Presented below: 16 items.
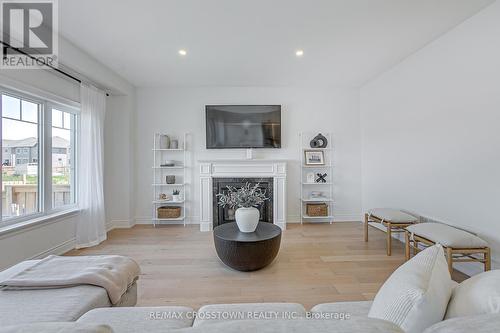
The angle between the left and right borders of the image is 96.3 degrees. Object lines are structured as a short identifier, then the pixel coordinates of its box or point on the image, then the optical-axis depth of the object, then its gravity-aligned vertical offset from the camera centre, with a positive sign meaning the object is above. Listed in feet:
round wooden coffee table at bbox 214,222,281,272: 7.61 -2.76
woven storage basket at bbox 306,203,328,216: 13.97 -2.59
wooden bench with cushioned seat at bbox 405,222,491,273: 6.51 -2.26
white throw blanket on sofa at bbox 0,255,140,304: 4.06 -2.03
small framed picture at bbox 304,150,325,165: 14.52 +0.75
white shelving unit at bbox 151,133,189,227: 14.15 -0.27
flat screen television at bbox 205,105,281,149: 14.14 +2.74
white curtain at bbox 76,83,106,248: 10.66 -0.22
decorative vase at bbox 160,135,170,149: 13.84 +1.73
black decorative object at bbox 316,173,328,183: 14.49 -0.55
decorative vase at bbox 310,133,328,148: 14.40 +1.72
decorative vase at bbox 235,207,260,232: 8.41 -1.87
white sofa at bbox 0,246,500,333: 1.75 -1.47
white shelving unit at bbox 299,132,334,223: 14.44 -0.41
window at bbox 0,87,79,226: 8.14 +0.63
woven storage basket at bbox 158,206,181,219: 13.70 -2.65
